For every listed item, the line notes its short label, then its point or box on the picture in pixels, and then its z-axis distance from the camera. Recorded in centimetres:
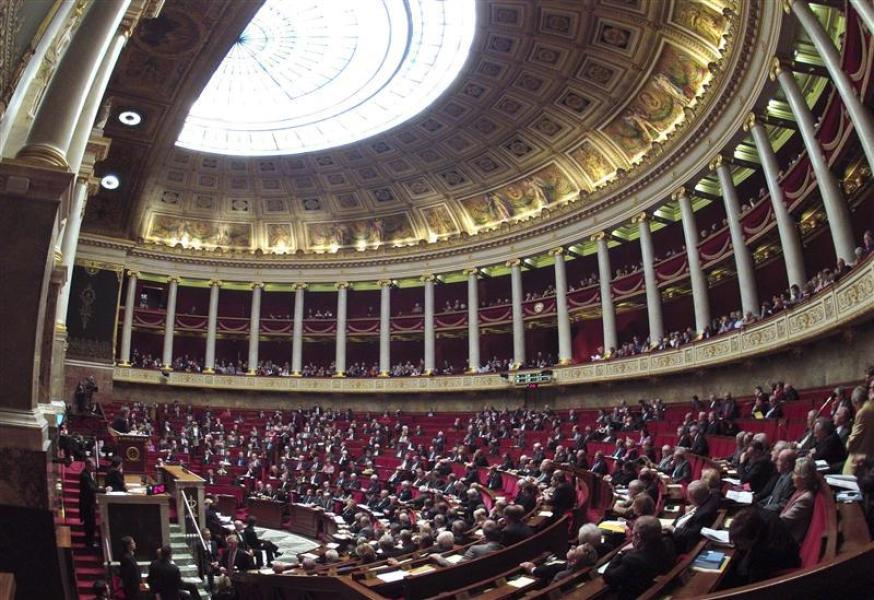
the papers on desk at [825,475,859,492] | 546
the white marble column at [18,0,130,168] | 571
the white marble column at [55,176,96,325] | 1261
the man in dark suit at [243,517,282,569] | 1265
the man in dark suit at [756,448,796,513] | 570
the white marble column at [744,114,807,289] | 1709
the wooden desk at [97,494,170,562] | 1114
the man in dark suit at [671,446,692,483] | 1023
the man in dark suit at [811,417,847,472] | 705
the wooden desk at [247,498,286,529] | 1878
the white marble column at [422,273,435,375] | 3369
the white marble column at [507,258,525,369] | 3077
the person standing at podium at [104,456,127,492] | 1197
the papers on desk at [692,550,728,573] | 419
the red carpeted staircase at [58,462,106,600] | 991
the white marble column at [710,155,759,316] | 1931
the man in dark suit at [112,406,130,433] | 1716
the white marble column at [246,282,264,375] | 3603
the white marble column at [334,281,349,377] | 3541
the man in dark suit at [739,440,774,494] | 704
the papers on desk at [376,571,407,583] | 657
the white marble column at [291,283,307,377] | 3606
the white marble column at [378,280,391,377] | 3488
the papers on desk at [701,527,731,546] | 486
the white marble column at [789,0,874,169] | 1282
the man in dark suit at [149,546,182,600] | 856
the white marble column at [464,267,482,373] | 3275
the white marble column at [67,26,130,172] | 845
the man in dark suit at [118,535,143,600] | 875
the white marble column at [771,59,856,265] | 1453
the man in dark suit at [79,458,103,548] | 1070
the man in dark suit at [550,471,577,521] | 929
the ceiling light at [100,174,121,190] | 2477
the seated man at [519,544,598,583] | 555
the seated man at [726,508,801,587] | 390
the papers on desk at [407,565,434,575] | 687
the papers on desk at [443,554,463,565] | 722
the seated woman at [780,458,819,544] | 482
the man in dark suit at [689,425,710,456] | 1266
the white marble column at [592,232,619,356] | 2678
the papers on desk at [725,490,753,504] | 622
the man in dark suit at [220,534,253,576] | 1077
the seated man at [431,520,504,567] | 731
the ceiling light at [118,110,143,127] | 2191
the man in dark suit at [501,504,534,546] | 763
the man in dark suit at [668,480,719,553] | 549
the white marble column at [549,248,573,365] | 2869
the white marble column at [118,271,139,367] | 3316
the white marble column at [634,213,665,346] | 2442
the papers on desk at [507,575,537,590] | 575
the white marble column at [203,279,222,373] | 3541
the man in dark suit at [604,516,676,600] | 441
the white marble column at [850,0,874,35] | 1131
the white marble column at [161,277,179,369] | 3428
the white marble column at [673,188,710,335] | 2175
